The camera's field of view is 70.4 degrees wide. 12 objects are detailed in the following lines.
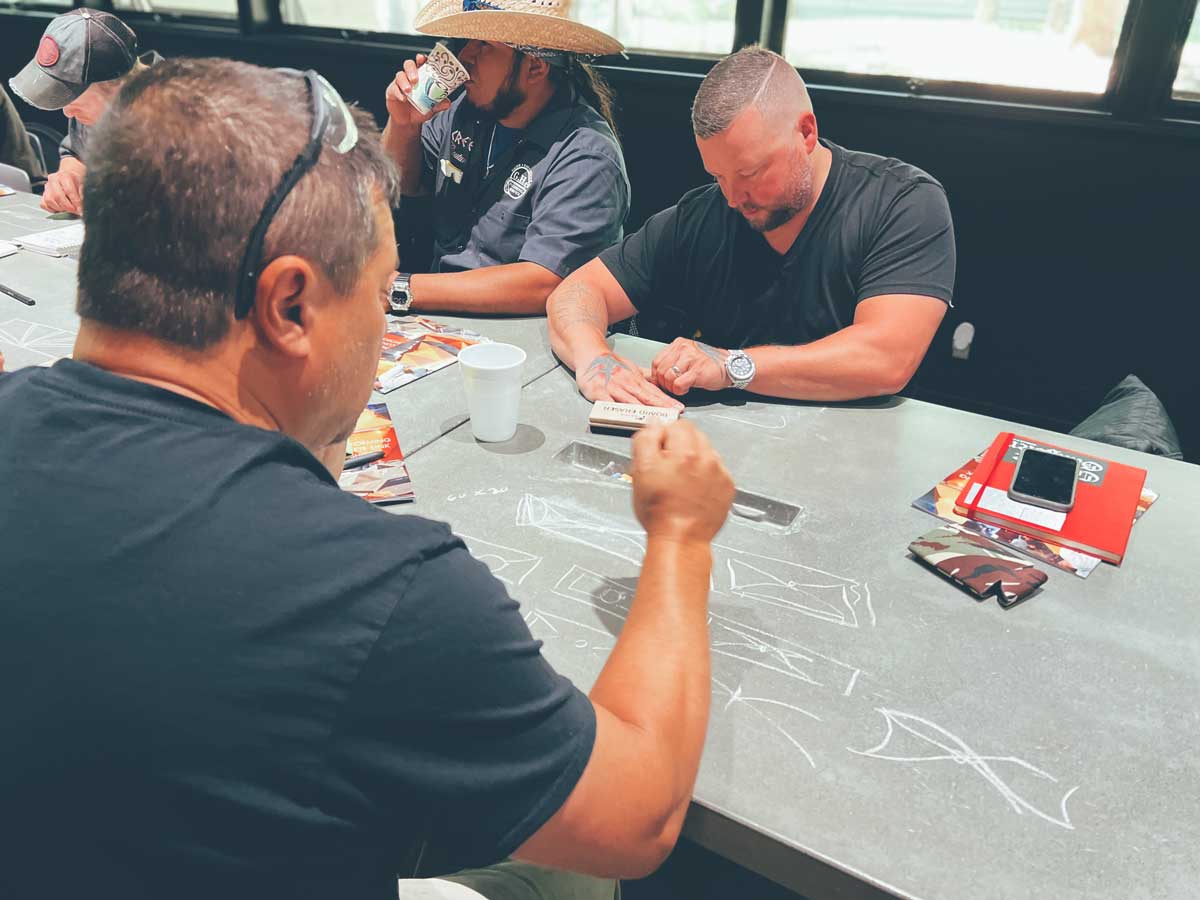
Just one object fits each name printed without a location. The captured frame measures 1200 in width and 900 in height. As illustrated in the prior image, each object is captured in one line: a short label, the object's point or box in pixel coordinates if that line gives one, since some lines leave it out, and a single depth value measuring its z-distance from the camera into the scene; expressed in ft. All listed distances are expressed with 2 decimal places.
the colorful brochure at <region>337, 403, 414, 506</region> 3.95
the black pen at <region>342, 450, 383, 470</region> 4.18
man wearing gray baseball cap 8.09
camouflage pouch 3.34
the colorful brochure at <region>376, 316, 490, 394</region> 5.26
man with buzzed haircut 5.05
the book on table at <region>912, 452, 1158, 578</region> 3.59
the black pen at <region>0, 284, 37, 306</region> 6.12
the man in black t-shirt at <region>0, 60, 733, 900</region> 1.69
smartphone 3.87
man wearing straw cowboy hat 6.58
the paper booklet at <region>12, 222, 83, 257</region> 7.18
